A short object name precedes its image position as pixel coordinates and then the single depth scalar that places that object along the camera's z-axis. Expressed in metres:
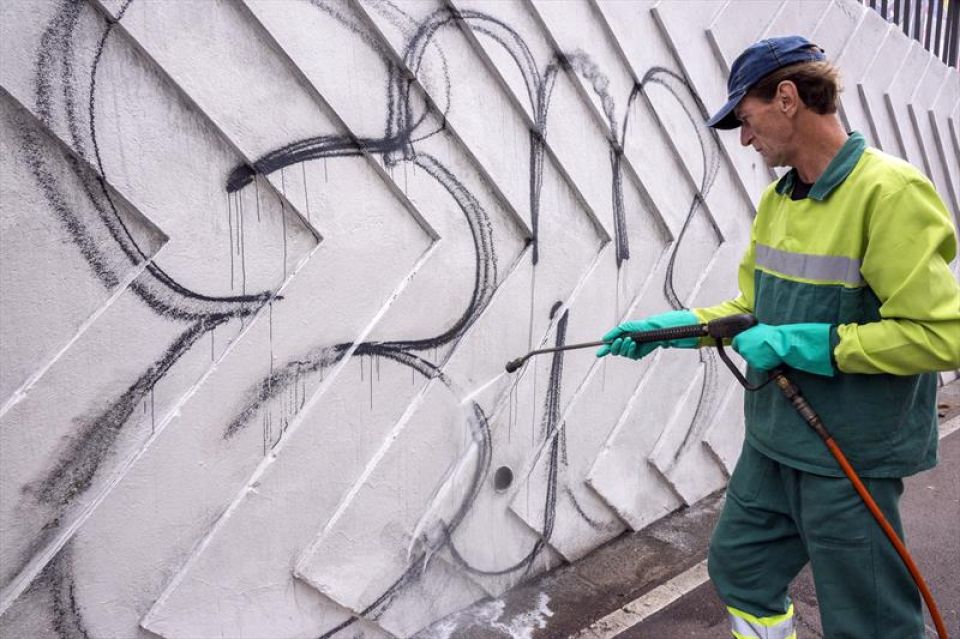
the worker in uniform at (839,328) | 1.75
